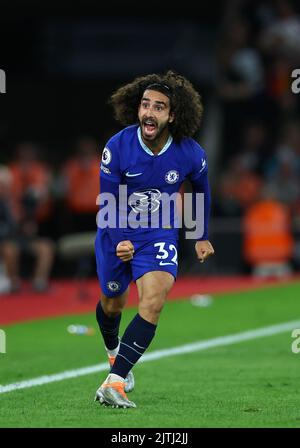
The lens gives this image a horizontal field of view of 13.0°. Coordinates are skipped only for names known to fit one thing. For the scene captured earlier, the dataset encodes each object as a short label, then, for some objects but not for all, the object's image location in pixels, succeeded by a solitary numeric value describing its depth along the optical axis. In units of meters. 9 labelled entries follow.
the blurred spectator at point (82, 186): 19.83
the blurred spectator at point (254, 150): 22.23
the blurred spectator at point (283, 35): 22.53
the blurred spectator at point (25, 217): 18.27
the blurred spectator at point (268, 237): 20.95
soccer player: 8.59
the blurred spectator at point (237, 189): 21.34
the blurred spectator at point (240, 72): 22.47
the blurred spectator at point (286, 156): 21.80
